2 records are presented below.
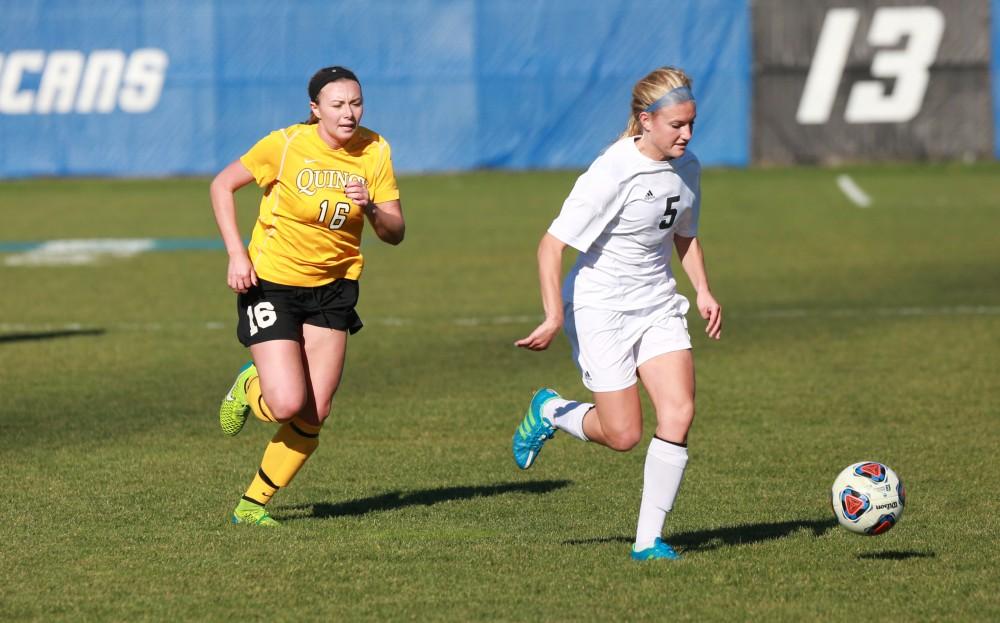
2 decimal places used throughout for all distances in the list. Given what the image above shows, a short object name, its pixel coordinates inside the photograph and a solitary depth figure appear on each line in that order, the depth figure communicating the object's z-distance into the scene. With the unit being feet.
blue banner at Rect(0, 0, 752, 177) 197.16
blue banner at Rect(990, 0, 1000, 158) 196.03
